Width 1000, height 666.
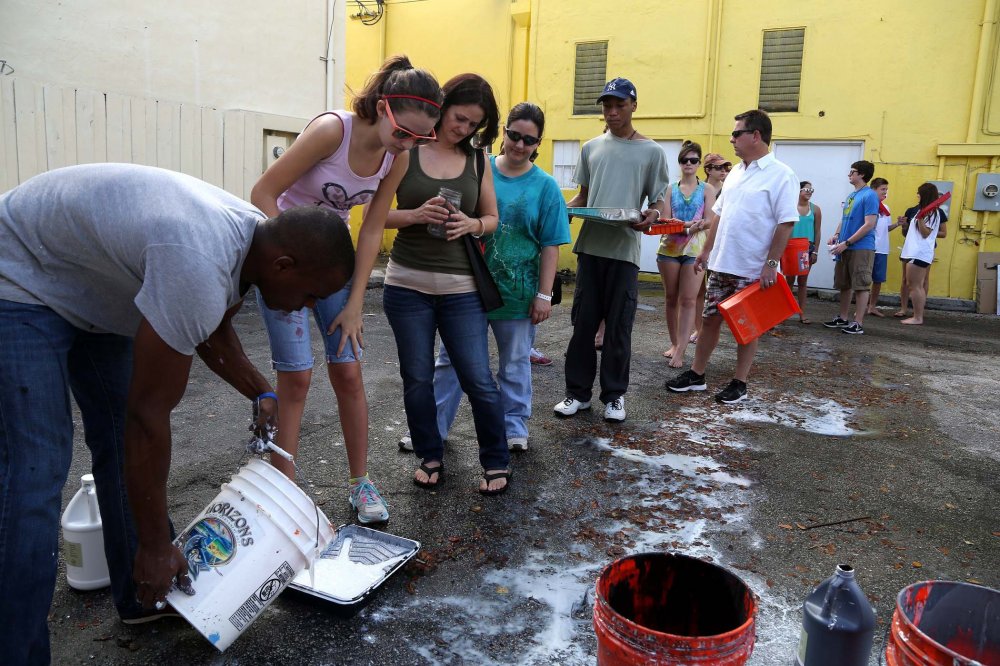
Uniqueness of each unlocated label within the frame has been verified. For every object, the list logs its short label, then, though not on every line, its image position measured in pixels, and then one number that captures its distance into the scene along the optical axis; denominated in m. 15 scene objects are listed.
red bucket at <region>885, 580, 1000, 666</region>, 1.74
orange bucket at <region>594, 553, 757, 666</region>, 1.72
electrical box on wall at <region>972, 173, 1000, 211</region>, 11.45
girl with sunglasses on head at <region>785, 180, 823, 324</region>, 8.80
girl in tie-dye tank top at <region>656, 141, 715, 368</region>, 6.17
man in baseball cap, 4.60
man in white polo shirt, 4.95
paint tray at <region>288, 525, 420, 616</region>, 2.43
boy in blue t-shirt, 8.55
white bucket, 1.99
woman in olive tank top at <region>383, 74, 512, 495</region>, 3.21
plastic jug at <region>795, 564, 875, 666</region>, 1.75
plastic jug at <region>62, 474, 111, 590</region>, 2.45
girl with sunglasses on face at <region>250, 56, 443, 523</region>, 2.72
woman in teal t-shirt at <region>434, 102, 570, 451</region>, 3.76
